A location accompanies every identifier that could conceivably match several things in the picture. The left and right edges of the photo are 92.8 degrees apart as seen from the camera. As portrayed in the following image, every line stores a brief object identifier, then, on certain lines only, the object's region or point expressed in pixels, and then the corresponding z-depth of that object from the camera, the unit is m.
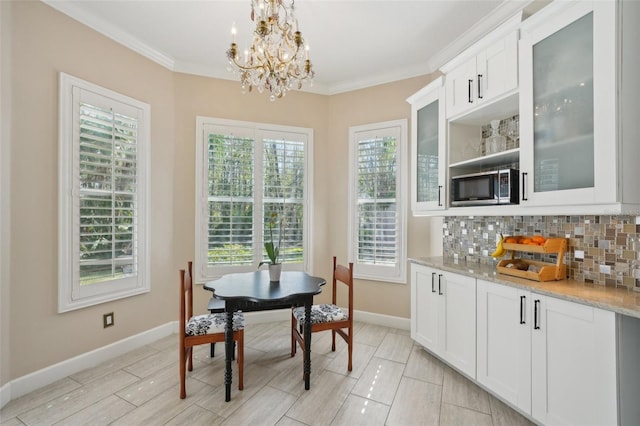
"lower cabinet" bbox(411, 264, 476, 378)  2.27
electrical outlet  2.74
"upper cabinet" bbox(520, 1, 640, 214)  1.50
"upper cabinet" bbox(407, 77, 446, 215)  2.74
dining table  2.13
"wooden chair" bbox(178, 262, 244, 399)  2.12
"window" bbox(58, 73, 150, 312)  2.47
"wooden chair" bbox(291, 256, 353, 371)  2.48
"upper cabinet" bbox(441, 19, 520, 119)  2.07
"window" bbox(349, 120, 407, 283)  3.49
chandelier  1.99
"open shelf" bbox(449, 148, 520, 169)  2.18
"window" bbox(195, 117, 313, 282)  3.46
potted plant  2.56
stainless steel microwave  2.08
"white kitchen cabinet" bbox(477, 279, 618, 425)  1.48
